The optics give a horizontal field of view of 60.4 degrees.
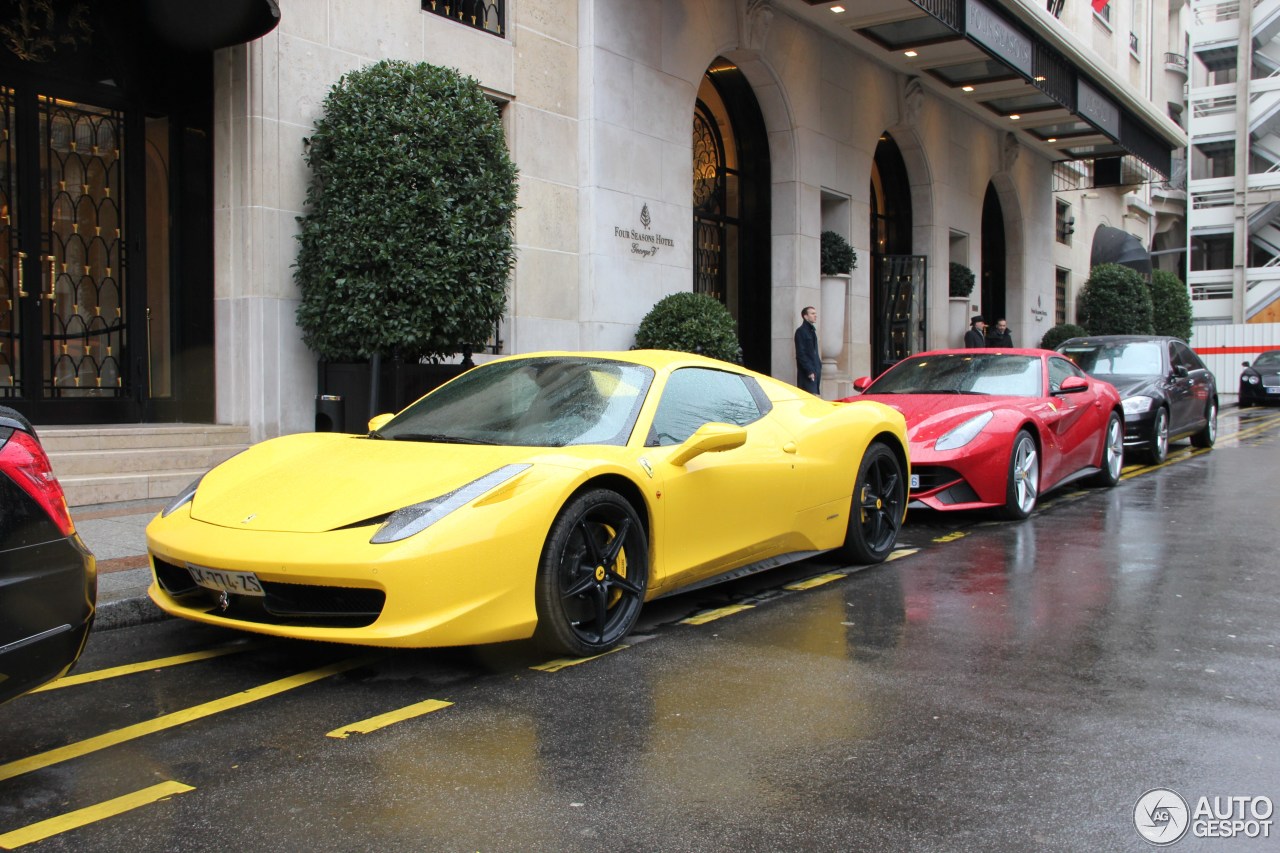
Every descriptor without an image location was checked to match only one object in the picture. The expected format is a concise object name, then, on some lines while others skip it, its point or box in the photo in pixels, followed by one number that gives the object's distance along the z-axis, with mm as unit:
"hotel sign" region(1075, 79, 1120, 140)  21656
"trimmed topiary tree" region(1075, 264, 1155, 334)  29625
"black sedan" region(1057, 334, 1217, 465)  12859
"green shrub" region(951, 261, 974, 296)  23109
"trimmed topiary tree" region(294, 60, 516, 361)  9508
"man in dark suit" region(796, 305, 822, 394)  15820
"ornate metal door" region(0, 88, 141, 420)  9172
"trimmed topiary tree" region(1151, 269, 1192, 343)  33344
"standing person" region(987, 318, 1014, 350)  21109
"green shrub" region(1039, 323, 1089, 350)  26859
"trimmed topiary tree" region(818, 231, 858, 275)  18328
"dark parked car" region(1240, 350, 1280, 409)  27703
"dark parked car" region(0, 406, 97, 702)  3012
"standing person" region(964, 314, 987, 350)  19953
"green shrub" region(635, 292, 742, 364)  13078
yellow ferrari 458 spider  4102
